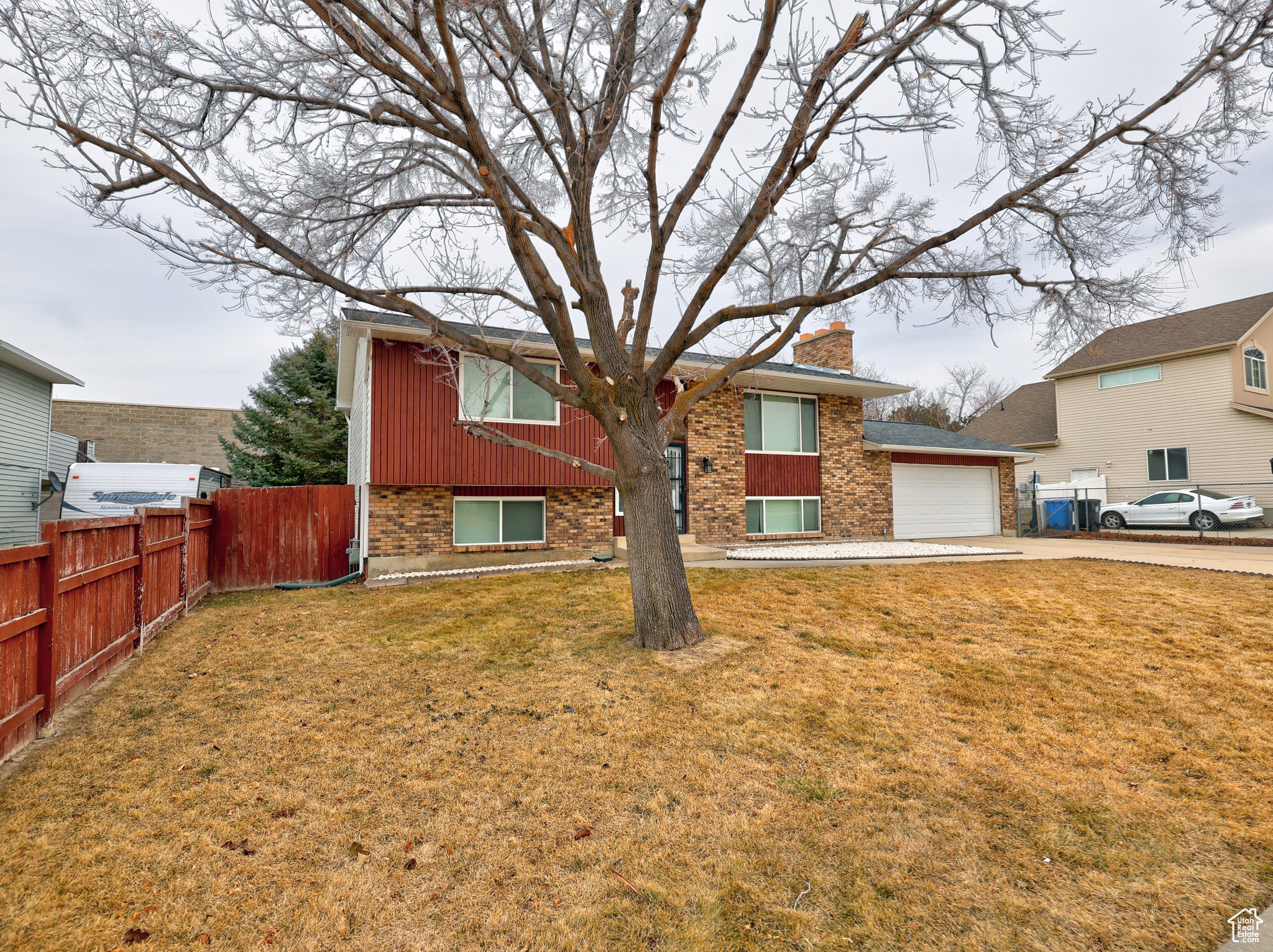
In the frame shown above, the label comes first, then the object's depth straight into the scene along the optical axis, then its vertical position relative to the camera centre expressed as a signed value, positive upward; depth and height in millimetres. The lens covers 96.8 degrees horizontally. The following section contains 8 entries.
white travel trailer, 13055 +494
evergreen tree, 19438 +2756
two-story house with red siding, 10197 +730
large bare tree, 4910 +3419
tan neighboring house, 18562 +3009
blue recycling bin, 19109 -763
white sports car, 16969 -666
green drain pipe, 10256 -1467
